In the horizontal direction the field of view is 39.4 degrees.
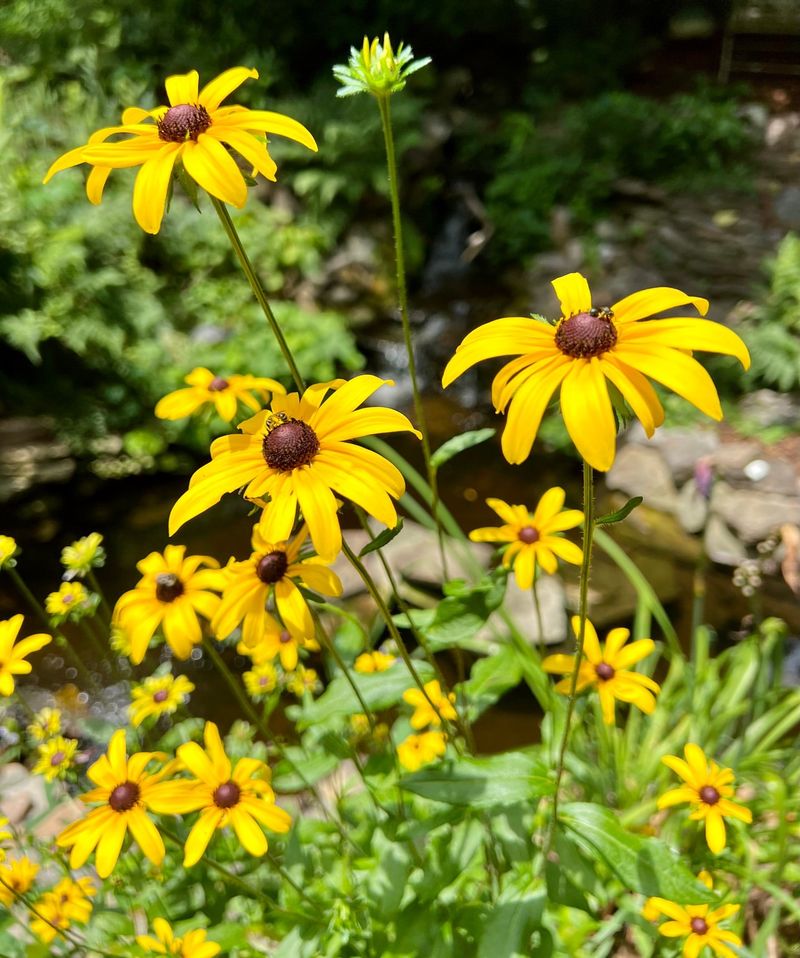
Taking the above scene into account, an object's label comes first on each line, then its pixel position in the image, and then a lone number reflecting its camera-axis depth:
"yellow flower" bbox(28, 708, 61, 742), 0.45
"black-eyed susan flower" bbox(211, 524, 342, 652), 0.37
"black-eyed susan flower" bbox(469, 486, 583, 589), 0.42
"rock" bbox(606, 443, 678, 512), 1.28
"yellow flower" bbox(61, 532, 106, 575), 0.43
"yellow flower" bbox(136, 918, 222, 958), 0.40
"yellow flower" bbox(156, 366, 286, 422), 0.43
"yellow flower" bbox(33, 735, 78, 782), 0.43
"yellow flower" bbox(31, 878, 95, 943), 0.44
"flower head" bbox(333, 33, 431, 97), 0.34
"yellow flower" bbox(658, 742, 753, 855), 0.41
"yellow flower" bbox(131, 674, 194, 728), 0.45
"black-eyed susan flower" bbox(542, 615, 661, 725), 0.42
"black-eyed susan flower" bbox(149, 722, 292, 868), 0.38
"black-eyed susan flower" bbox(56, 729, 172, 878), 0.37
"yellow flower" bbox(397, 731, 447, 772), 0.47
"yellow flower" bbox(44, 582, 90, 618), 0.43
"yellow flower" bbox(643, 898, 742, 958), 0.40
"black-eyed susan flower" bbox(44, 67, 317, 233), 0.32
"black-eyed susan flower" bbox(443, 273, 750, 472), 0.29
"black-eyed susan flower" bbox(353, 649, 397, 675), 0.50
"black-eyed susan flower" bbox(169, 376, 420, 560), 0.31
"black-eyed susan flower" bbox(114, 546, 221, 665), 0.39
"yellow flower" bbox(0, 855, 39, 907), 0.44
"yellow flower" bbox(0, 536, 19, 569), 0.40
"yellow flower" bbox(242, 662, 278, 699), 0.50
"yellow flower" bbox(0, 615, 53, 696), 0.39
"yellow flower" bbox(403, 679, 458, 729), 0.46
